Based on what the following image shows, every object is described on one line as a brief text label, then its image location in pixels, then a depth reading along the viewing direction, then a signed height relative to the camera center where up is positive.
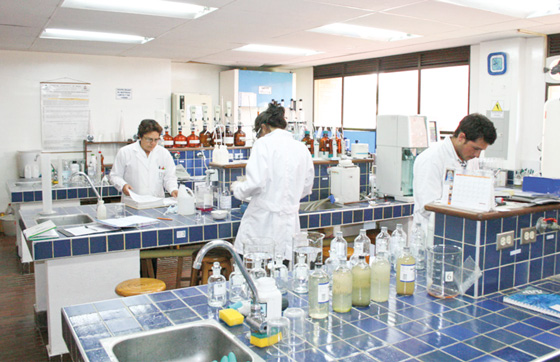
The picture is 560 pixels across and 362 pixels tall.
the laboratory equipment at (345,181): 4.63 -0.42
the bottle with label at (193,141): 7.15 -0.08
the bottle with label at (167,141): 6.87 -0.08
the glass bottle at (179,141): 6.98 -0.08
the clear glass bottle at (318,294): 1.96 -0.63
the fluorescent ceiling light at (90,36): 5.95 +1.22
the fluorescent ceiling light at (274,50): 7.00 +1.26
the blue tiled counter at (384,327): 1.73 -0.75
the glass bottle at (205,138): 7.29 -0.04
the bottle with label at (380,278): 2.15 -0.62
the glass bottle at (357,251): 2.18 -0.51
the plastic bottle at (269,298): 1.84 -0.61
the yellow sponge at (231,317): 1.94 -0.71
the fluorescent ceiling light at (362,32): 5.63 +1.24
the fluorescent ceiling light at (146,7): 4.45 +1.18
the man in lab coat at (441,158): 3.36 -0.15
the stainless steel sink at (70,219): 4.07 -0.70
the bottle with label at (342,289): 2.04 -0.63
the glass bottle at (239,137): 7.01 -0.02
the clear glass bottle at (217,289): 2.13 -0.66
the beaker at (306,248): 2.47 -0.57
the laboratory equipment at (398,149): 4.62 -0.12
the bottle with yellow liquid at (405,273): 2.23 -0.62
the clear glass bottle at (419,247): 2.73 -0.61
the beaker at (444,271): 2.28 -0.62
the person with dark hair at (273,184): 3.56 -0.35
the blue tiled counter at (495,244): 2.28 -0.51
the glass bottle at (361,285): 2.11 -0.63
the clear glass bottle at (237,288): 2.18 -0.67
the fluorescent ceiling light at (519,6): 4.47 +1.22
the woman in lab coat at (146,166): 4.73 -0.31
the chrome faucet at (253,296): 1.78 -0.59
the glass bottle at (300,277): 2.33 -0.67
